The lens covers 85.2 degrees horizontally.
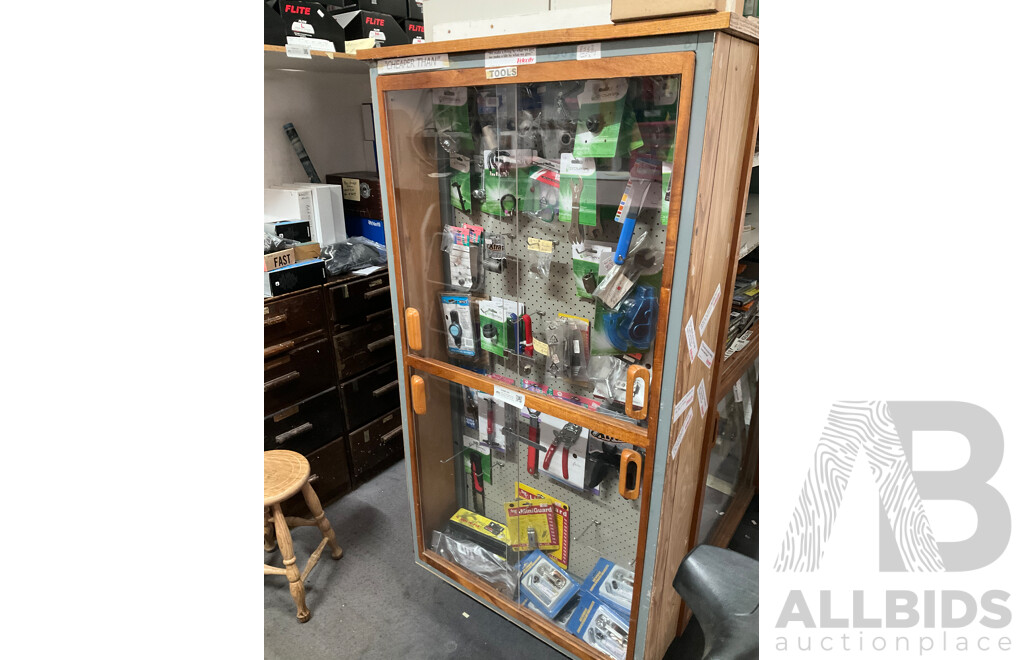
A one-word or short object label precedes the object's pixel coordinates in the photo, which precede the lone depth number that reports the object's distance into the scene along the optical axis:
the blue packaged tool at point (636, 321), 1.47
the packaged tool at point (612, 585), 1.79
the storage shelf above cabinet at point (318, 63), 2.03
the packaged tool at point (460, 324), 1.83
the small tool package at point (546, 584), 1.87
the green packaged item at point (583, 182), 1.45
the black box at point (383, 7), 2.28
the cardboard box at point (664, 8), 1.00
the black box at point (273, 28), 2.00
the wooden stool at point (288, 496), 1.89
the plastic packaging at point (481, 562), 1.97
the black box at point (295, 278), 2.07
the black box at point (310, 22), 2.07
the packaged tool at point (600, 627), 1.74
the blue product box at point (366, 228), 2.57
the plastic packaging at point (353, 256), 2.38
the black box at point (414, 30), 2.55
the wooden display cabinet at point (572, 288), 1.18
